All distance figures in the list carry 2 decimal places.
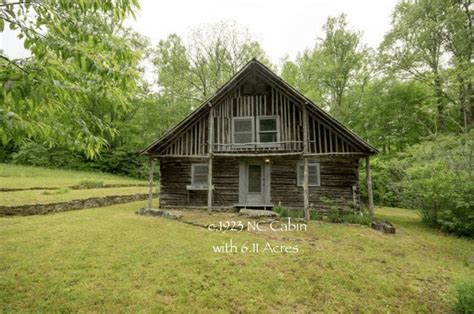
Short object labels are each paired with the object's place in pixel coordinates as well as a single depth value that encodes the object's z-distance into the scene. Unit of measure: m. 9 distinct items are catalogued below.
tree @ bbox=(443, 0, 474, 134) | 16.64
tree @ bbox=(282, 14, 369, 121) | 24.88
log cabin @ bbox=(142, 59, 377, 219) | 13.65
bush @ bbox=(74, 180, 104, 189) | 19.25
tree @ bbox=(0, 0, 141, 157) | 2.88
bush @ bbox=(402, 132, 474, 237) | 10.23
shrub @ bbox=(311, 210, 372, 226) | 12.02
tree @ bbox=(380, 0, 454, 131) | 18.08
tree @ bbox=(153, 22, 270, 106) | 28.22
